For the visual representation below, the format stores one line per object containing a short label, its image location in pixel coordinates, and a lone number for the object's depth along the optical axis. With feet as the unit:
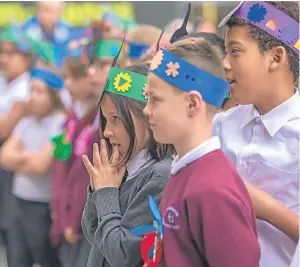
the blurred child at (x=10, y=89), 30.33
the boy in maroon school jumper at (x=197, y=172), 11.33
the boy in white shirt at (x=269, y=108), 13.53
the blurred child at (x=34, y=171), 28.17
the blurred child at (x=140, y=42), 24.86
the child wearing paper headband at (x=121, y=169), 13.90
